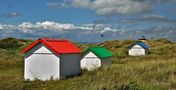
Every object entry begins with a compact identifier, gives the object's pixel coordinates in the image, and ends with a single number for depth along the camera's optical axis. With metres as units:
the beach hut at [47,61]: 22.34
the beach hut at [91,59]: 27.50
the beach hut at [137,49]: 58.69
